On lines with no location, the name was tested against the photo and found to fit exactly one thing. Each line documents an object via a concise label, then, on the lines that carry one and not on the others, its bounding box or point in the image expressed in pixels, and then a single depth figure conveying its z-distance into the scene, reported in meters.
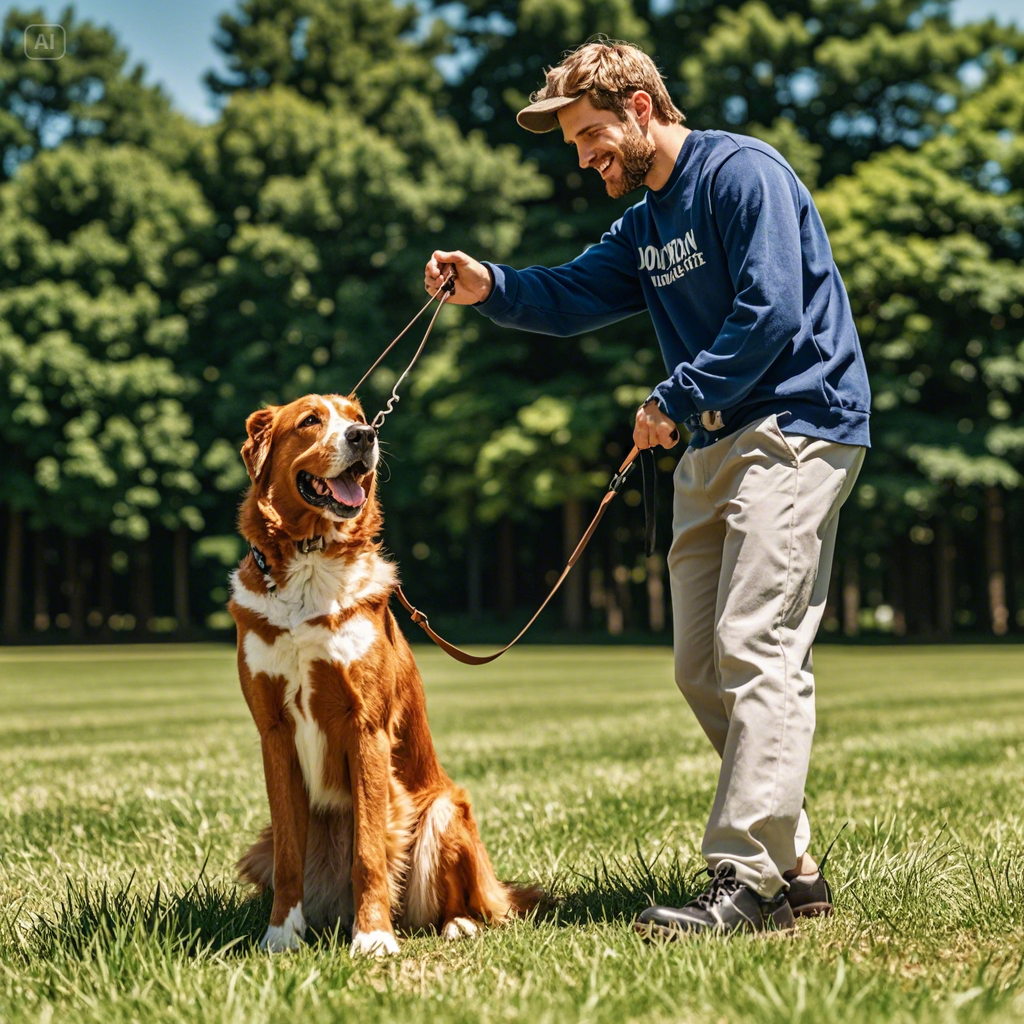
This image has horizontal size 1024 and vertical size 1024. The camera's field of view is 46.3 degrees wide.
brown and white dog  3.50
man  3.36
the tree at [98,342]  30.88
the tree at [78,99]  37.31
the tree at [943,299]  27.53
